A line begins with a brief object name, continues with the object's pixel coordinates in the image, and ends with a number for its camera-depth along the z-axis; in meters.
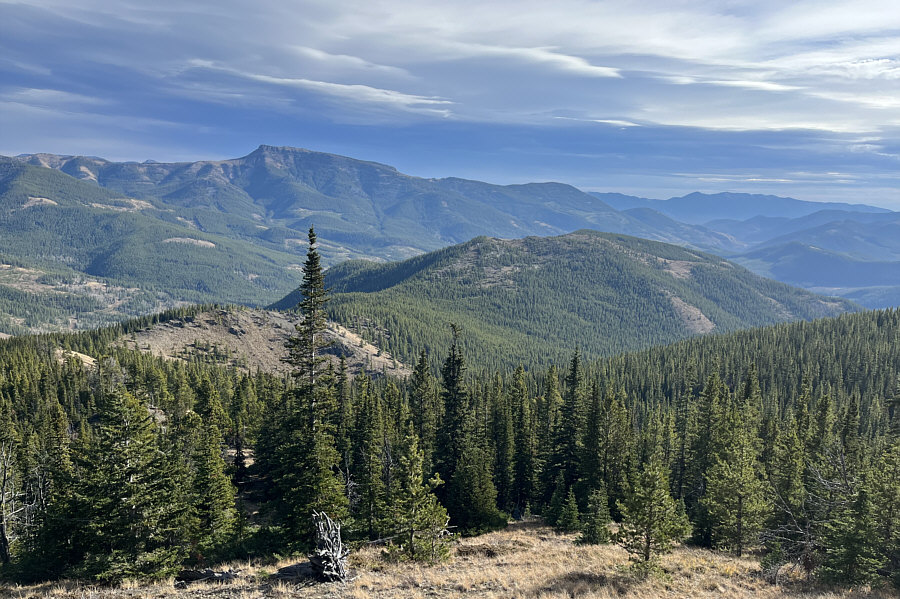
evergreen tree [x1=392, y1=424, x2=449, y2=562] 32.69
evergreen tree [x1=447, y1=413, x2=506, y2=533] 51.41
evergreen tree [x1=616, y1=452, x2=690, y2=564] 28.22
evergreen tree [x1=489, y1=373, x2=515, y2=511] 65.88
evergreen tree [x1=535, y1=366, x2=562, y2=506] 65.31
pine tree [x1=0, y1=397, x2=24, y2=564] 41.38
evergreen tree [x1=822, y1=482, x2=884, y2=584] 27.05
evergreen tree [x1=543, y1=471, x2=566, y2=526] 54.09
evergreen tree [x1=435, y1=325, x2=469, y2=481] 59.03
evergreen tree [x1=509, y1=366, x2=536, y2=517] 66.62
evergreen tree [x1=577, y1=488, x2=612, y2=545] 41.38
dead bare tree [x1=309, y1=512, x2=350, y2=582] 24.62
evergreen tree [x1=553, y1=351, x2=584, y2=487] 60.44
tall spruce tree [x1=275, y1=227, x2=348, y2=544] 33.94
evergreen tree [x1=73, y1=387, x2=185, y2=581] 27.75
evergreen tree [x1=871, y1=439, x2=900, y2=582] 28.39
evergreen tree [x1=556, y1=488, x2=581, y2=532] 49.67
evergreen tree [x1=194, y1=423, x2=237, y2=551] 42.47
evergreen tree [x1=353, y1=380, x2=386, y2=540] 45.38
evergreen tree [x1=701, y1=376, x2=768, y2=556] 41.22
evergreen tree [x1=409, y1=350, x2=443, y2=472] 66.69
